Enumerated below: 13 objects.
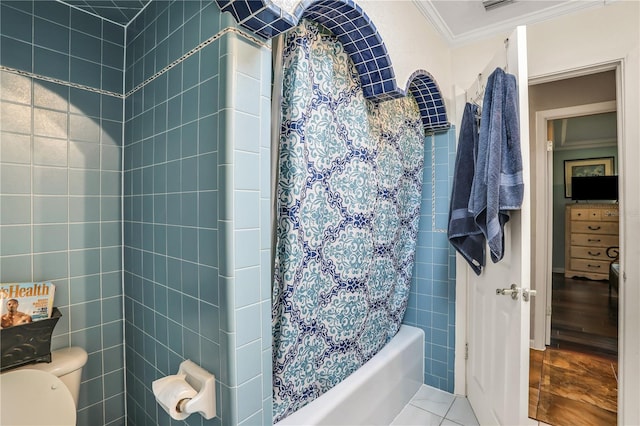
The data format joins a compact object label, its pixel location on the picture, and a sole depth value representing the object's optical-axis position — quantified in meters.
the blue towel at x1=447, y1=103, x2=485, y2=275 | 1.66
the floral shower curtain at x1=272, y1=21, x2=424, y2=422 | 1.15
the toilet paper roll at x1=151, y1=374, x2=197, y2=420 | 0.92
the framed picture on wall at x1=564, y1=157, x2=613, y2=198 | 5.49
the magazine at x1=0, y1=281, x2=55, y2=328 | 1.06
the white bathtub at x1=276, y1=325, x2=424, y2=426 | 1.28
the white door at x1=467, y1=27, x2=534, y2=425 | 1.35
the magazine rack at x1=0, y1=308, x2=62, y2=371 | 1.03
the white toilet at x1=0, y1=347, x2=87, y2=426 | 1.00
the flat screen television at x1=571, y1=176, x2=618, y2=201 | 5.35
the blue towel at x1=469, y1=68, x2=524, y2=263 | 1.34
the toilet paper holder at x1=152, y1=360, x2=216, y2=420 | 0.92
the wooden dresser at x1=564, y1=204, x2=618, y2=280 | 5.34
